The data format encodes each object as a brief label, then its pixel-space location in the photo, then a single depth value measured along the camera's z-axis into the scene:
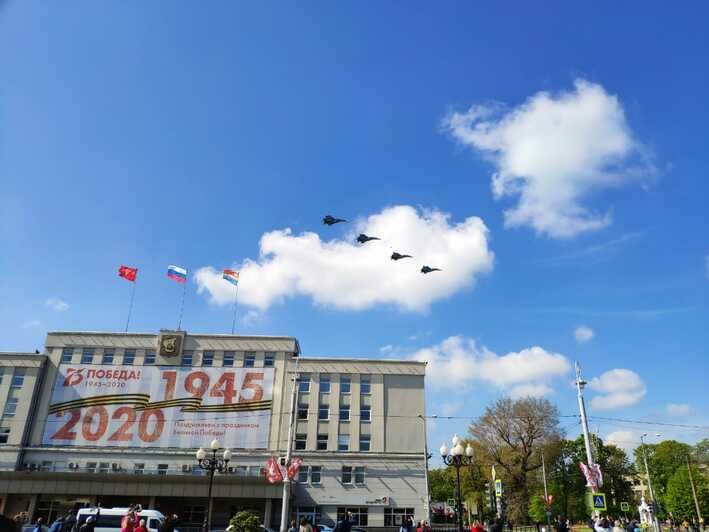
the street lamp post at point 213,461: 26.42
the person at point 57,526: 23.22
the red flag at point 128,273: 51.12
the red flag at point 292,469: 34.28
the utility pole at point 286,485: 34.47
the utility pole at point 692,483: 57.39
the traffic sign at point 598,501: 20.20
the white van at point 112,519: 28.50
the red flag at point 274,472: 34.06
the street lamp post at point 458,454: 22.60
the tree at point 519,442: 54.53
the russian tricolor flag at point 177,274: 50.09
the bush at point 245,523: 19.26
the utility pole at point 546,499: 41.59
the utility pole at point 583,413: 22.79
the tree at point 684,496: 67.00
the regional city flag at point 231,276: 50.44
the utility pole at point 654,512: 38.52
